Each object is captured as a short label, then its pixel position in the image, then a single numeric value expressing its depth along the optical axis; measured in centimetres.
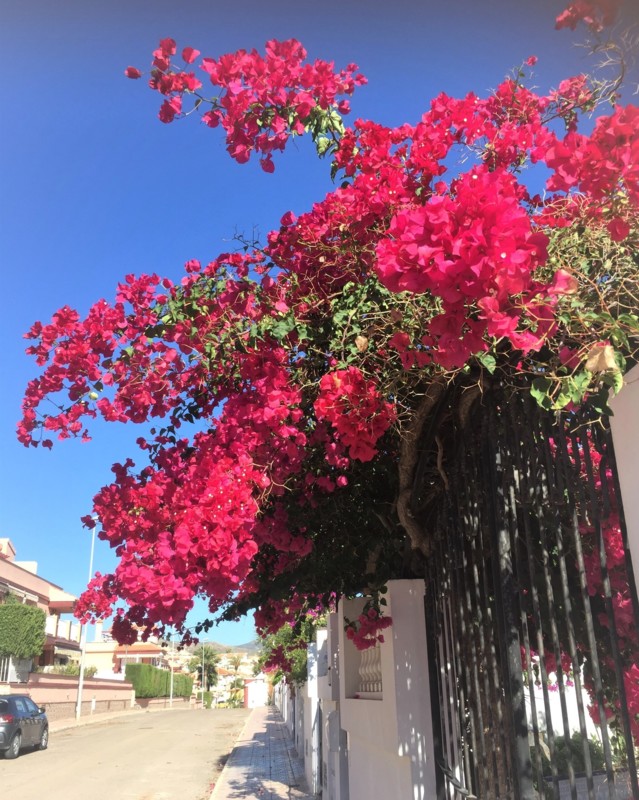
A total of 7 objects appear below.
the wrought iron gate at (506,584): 221
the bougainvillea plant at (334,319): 182
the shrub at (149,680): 5097
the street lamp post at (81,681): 3241
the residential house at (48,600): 3216
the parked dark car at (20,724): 1714
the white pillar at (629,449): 193
